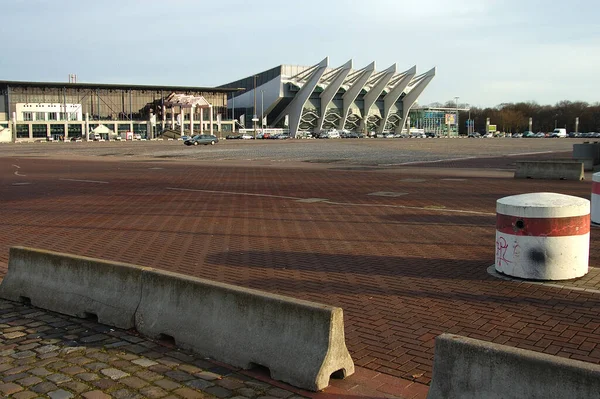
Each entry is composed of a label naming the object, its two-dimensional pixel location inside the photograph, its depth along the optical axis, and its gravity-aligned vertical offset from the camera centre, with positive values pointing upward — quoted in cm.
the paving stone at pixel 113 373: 479 -187
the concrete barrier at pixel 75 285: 602 -160
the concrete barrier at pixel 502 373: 335 -138
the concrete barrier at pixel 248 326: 454 -157
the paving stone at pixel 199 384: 459 -187
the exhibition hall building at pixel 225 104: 12606 +520
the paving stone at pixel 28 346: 551 -190
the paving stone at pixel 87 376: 475 -187
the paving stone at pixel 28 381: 469 -187
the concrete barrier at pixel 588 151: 2630 -102
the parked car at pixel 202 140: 7173 -141
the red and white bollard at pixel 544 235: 716 -123
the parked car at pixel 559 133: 12964 -127
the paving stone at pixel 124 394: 441 -186
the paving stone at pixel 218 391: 445 -186
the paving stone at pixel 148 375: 477 -187
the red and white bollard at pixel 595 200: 1122 -132
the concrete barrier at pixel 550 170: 2125 -147
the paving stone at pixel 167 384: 458 -186
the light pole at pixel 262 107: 14900 +480
